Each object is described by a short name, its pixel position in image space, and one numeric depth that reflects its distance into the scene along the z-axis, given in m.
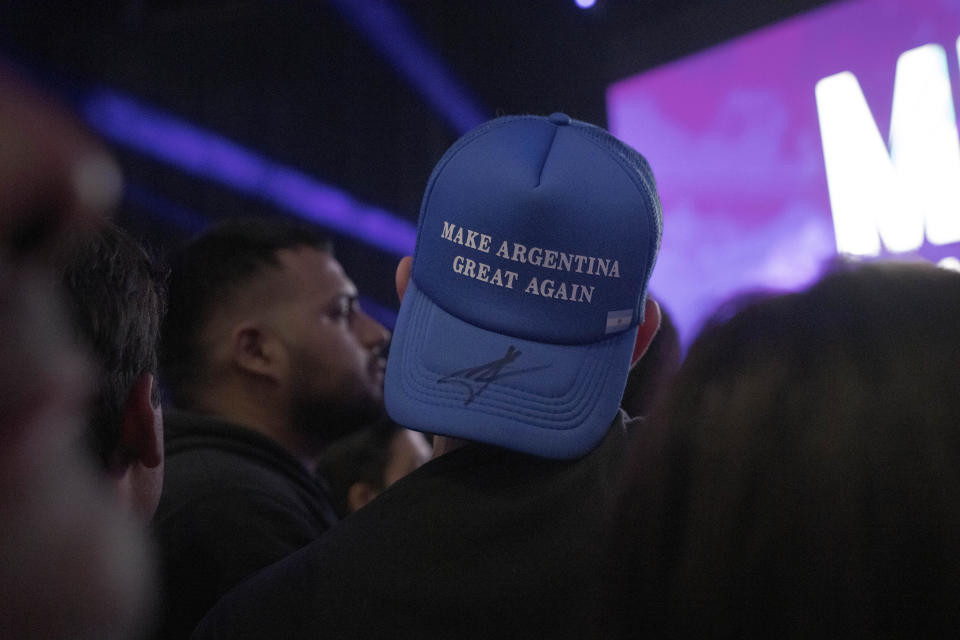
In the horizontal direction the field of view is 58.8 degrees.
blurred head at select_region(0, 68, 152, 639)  0.26
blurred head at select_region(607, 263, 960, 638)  0.48
